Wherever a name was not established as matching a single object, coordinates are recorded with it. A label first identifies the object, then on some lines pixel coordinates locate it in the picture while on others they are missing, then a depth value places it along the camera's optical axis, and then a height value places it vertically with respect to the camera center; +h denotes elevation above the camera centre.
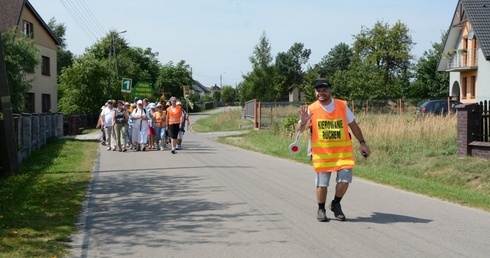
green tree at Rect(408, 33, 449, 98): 60.03 +3.60
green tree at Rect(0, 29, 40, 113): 26.42 +2.40
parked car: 30.50 +0.51
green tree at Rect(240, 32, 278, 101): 74.56 +3.94
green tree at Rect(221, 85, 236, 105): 155.25 +5.47
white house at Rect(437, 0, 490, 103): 39.47 +4.38
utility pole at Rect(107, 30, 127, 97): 48.41 +2.27
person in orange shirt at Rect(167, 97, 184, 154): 19.05 -0.10
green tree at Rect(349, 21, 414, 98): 61.75 +6.66
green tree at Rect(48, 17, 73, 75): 91.75 +10.07
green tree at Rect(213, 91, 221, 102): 157.12 +5.05
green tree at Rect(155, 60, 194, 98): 89.11 +5.50
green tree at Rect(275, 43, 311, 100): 109.31 +9.08
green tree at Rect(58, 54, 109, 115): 45.81 +2.24
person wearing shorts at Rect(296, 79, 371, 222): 7.63 -0.32
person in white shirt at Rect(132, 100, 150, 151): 20.50 -0.37
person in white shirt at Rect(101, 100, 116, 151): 20.77 -0.14
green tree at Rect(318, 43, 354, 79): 117.12 +10.54
